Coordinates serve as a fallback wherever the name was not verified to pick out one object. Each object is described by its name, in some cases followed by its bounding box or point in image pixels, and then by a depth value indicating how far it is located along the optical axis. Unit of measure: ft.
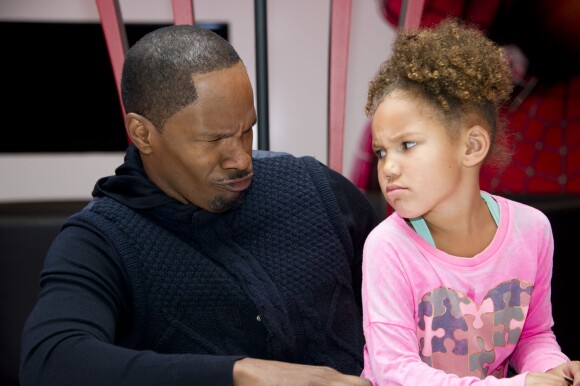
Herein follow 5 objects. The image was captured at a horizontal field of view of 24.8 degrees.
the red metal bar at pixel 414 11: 7.24
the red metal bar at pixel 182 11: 7.10
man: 5.55
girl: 5.04
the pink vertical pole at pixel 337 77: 7.24
